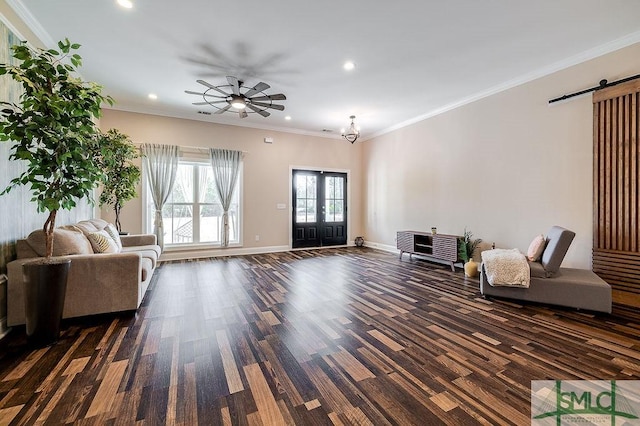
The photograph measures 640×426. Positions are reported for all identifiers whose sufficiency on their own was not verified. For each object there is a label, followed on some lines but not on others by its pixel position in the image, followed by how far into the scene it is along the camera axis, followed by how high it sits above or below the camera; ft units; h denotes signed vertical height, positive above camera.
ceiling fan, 12.32 +5.73
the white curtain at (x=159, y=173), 18.51 +2.67
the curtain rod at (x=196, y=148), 19.53 +4.68
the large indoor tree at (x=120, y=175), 14.70 +2.08
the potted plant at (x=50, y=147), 6.78 +1.75
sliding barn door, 10.39 +0.72
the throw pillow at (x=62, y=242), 8.80 -1.09
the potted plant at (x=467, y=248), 15.24 -2.43
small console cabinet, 16.31 -2.51
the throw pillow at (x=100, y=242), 10.74 -1.30
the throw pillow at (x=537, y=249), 11.54 -1.82
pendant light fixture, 18.64 +5.34
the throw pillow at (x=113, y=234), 13.02 -1.15
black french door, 24.02 +0.10
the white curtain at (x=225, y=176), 20.34 +2.66
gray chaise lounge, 9.61 -2.97
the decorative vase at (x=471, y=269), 14.76 -3.45
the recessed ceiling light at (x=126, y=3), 8.73 +6.93
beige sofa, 8.16 -2.26
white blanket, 10.54 -2.53
